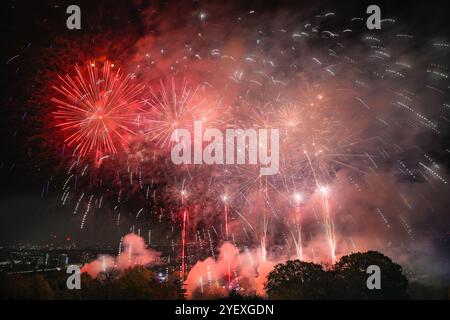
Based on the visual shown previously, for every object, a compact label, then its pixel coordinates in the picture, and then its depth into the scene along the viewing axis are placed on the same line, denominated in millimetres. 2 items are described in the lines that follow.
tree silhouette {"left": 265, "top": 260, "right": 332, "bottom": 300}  27203
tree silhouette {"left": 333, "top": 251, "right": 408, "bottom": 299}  29431
